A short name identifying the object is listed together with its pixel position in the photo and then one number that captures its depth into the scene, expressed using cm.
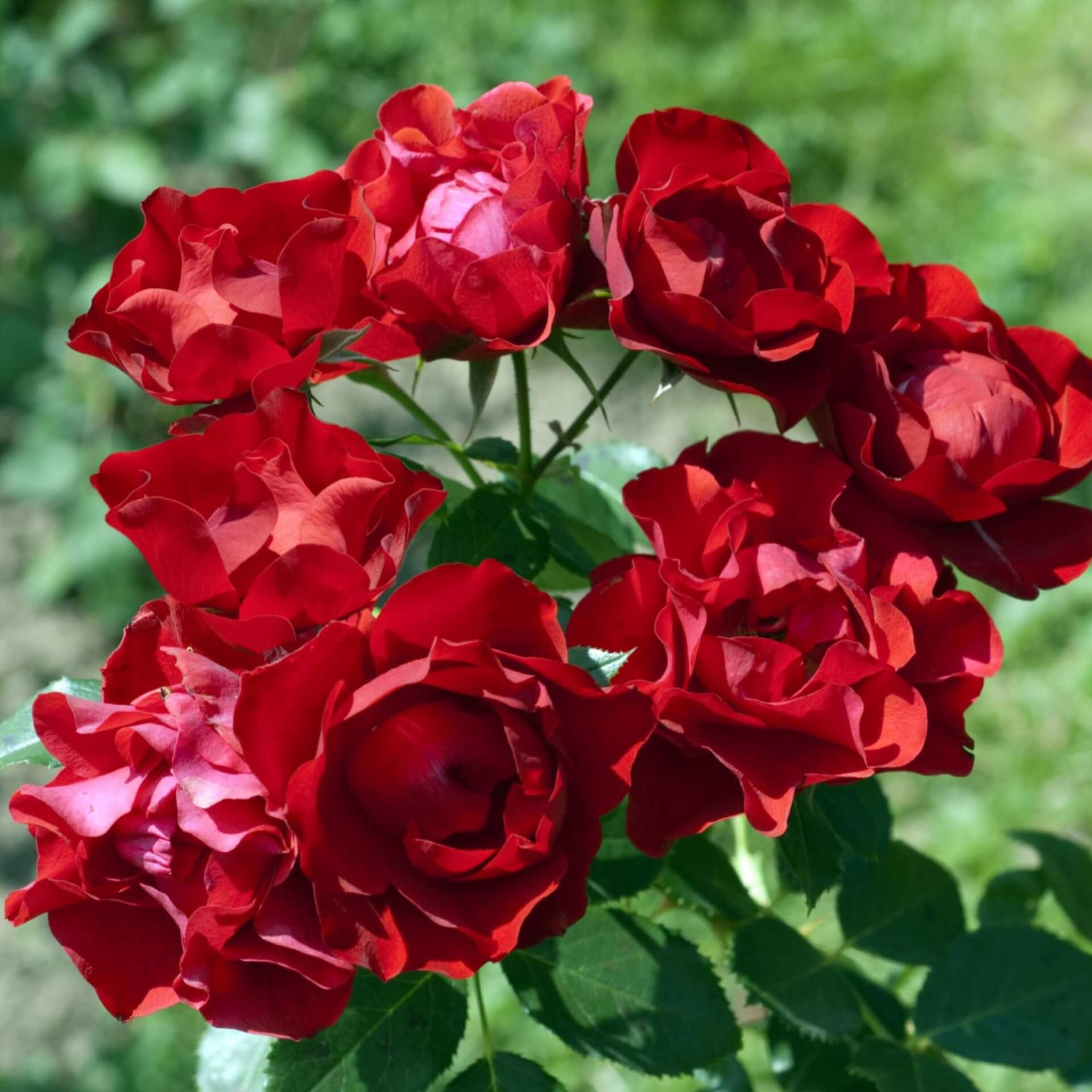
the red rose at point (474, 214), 48
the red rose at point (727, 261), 47
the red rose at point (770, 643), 45
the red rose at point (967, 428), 48
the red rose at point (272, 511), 45
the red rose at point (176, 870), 43
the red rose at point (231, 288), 47
